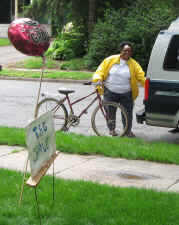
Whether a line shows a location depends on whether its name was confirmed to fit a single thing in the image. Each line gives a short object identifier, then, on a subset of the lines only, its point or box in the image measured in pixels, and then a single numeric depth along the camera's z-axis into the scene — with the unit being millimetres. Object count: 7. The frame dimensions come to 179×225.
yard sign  5047
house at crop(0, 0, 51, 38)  46406
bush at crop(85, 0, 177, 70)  23250
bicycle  10602
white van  9516
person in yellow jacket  10484
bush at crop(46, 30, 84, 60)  27859
